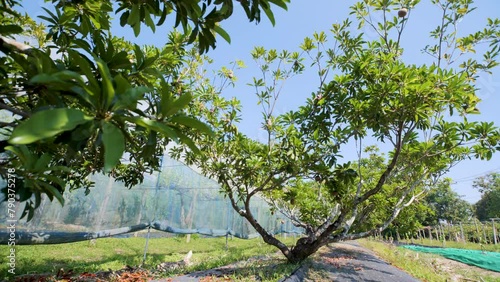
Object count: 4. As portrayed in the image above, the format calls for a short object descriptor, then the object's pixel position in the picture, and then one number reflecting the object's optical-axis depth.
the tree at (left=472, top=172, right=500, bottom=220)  28.66
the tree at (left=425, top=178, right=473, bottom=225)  34.62
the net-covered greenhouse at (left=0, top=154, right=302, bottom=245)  4.67
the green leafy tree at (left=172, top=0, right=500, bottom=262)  3.23
